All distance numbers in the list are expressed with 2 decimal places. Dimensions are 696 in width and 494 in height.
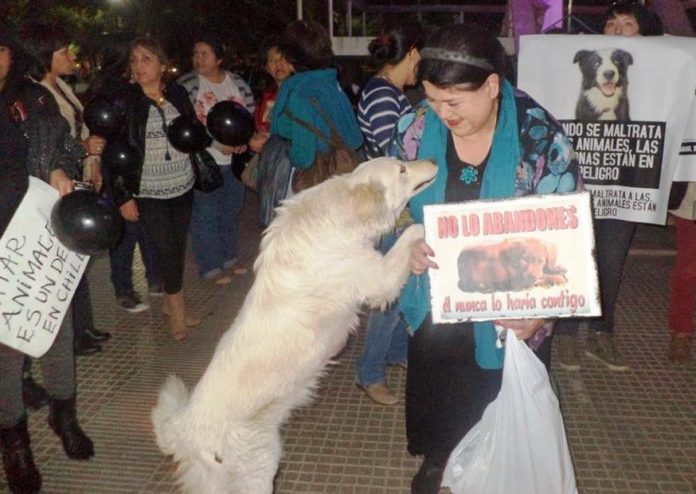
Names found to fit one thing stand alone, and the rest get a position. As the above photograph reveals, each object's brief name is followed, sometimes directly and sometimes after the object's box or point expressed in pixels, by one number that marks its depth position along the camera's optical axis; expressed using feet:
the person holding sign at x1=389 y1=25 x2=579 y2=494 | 7.39
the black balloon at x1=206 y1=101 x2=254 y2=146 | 15.55
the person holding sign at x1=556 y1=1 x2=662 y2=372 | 13.79
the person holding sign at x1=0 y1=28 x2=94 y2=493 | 9.88
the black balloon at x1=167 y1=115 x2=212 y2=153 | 14.99
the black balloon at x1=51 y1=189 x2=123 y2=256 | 10.23
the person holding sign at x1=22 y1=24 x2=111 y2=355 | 13.17
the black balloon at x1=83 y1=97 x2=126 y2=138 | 13.98
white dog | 8.36
